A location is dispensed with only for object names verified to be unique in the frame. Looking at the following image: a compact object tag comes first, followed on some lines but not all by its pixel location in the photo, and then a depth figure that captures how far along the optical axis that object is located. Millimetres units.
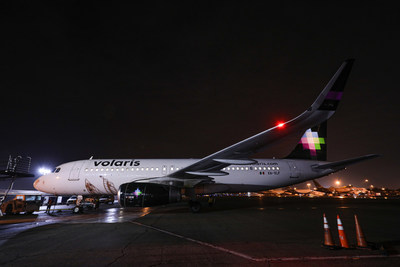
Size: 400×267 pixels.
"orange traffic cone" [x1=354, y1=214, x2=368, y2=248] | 5219
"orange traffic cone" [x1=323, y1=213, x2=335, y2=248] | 5324
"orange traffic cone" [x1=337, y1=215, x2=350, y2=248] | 5211
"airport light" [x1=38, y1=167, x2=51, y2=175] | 16203
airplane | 10680
